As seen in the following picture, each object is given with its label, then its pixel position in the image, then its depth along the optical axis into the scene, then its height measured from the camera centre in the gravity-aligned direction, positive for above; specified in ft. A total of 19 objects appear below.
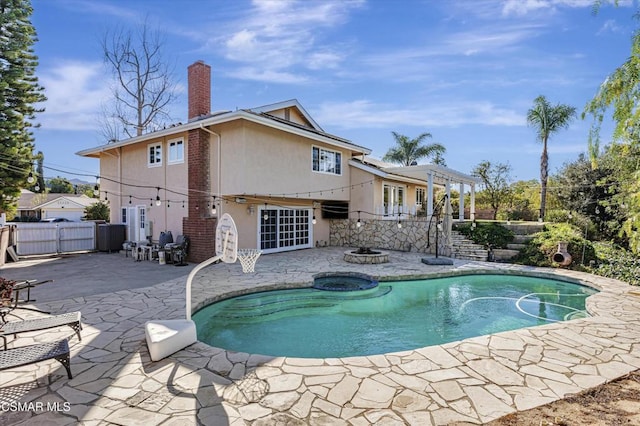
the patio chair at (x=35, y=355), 11.64 -5.37
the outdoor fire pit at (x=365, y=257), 42.14 -5.76
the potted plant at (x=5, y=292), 16.63 -4.13
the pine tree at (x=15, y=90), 54.19 +22.31
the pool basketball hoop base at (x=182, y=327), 14.99 -5.86
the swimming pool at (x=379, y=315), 19.97 -8.11
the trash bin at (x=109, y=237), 52.19 -3.72
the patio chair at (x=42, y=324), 14.73 -5.35
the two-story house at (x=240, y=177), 40.96 +5.68
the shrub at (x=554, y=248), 40.50 -4.72
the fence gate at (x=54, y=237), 45.42 -3.40
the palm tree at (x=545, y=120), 75.20 +22.23
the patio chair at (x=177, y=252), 40.11 -4.73
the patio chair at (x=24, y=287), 19.85 -4.63
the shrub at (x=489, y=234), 49.57 -3.40
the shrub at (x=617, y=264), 33.06 -5.82
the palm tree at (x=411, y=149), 94.27 +19.15
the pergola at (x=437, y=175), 51.23 +6.88
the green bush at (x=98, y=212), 77.46 +0.71
